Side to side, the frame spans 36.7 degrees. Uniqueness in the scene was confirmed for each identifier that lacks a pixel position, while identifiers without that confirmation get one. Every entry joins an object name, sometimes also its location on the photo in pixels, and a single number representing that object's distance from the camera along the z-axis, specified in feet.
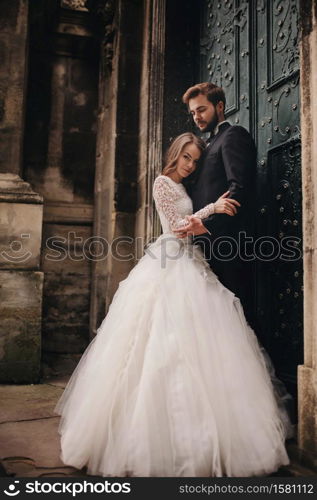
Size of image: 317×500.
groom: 10.14
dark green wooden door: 11.27
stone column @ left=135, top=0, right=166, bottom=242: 17.49
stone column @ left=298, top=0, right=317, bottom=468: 8.54
